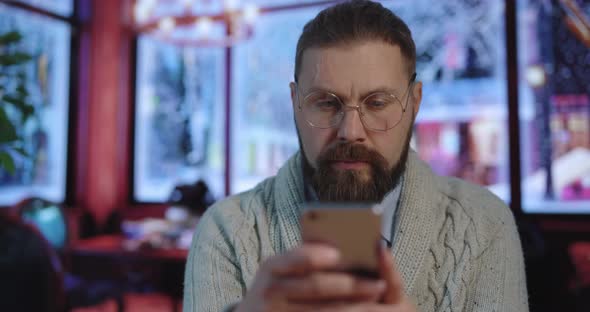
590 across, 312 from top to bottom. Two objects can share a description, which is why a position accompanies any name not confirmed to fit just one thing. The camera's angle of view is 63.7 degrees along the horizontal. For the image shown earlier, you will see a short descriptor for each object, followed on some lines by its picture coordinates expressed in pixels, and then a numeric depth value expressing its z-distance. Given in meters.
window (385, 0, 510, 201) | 3.81
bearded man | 0.95
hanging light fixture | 3.00
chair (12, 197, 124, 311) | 2.89
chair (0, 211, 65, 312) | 1.99
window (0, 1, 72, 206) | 4.07
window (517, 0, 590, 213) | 3.56
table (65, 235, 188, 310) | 3.04
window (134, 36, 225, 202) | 4.80
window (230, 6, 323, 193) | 4.57
